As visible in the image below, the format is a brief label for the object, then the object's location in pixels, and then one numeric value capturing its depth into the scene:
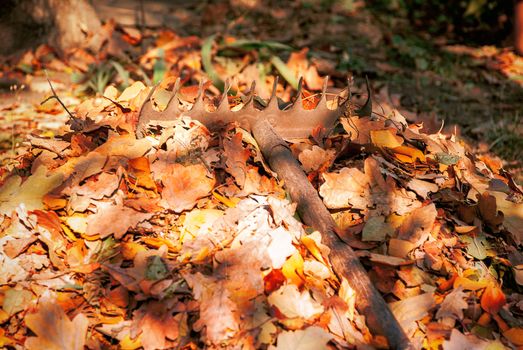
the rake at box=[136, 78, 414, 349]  1.74
